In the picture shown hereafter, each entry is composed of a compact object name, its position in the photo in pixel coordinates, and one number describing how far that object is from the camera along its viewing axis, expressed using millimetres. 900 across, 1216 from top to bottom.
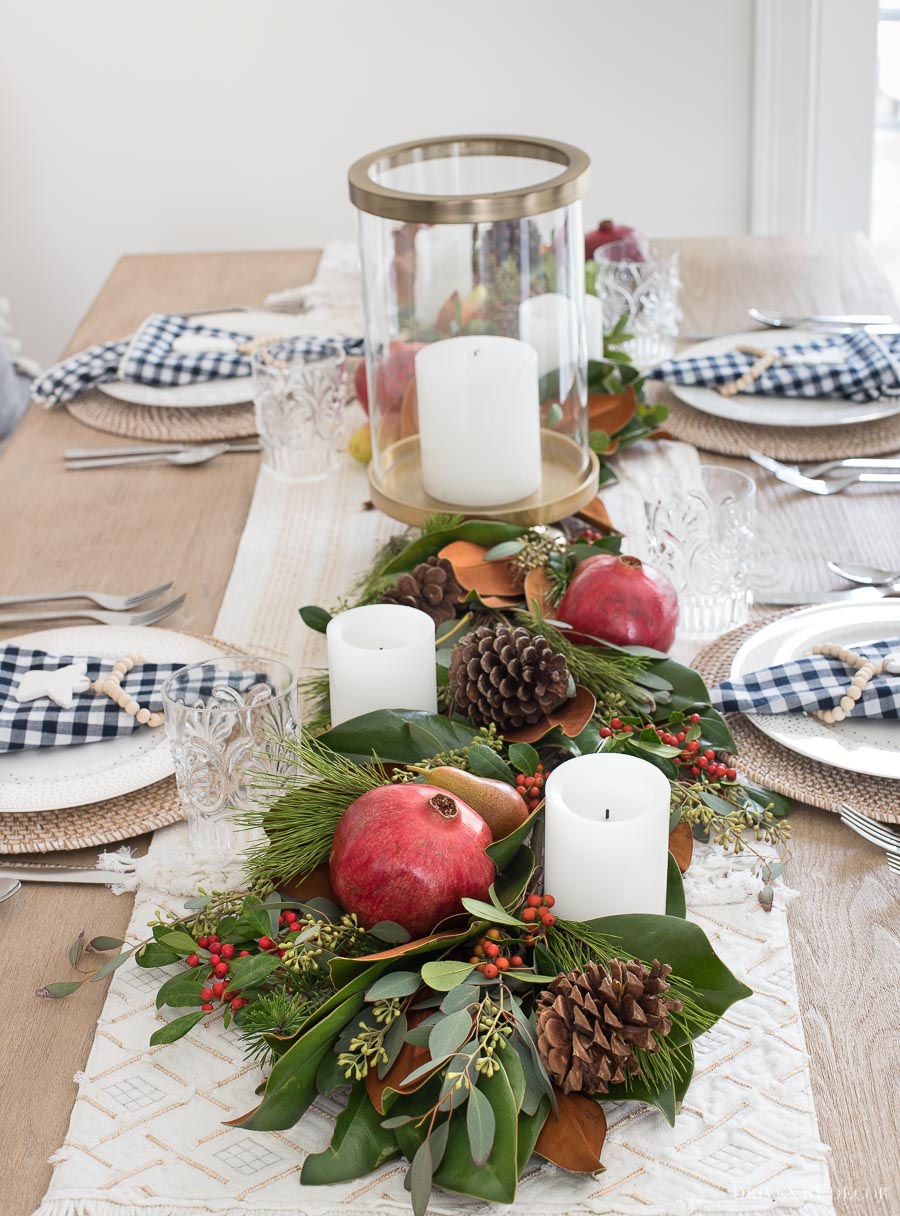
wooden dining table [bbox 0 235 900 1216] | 613
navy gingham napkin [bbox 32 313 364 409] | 1495
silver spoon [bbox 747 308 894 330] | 1536
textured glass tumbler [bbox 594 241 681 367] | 1511
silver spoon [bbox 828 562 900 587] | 1046
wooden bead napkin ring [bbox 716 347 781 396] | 1378
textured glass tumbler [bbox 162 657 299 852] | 778
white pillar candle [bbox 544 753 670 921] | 618
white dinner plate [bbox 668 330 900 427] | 1314
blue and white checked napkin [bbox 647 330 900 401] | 1344
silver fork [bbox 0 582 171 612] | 1099
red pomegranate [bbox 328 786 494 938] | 634
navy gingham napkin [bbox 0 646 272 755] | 877
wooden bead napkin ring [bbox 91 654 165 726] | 899
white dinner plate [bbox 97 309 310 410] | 1466
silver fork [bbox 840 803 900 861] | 764
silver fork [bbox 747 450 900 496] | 1224
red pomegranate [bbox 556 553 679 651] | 883
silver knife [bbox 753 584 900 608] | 1032
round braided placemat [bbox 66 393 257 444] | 1439
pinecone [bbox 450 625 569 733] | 783
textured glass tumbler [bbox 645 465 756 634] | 1015
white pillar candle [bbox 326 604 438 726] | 787
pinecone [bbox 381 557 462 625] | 939
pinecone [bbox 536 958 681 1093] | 561
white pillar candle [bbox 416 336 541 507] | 1025
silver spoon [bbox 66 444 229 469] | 1382
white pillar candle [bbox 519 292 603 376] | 1086
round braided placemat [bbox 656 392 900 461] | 1295
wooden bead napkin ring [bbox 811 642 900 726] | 853
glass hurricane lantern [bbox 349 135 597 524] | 1026
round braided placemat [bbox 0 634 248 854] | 812
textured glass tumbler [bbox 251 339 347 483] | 1326
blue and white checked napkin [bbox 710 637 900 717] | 854
